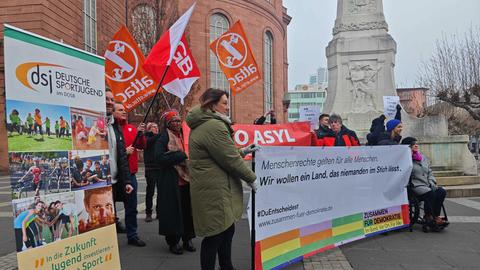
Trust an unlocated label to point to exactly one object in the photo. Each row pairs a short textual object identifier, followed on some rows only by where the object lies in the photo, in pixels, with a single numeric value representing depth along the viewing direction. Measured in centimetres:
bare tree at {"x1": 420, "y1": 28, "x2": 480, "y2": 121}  1995
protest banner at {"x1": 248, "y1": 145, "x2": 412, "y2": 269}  413
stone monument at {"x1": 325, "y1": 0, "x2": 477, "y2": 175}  1264
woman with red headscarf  491
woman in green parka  346
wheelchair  616
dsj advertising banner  248
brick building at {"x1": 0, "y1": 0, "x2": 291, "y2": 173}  1914
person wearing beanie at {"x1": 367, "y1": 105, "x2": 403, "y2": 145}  660
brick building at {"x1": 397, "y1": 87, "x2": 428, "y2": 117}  5491
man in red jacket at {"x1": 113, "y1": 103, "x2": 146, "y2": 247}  521
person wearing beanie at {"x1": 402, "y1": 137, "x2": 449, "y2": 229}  611
